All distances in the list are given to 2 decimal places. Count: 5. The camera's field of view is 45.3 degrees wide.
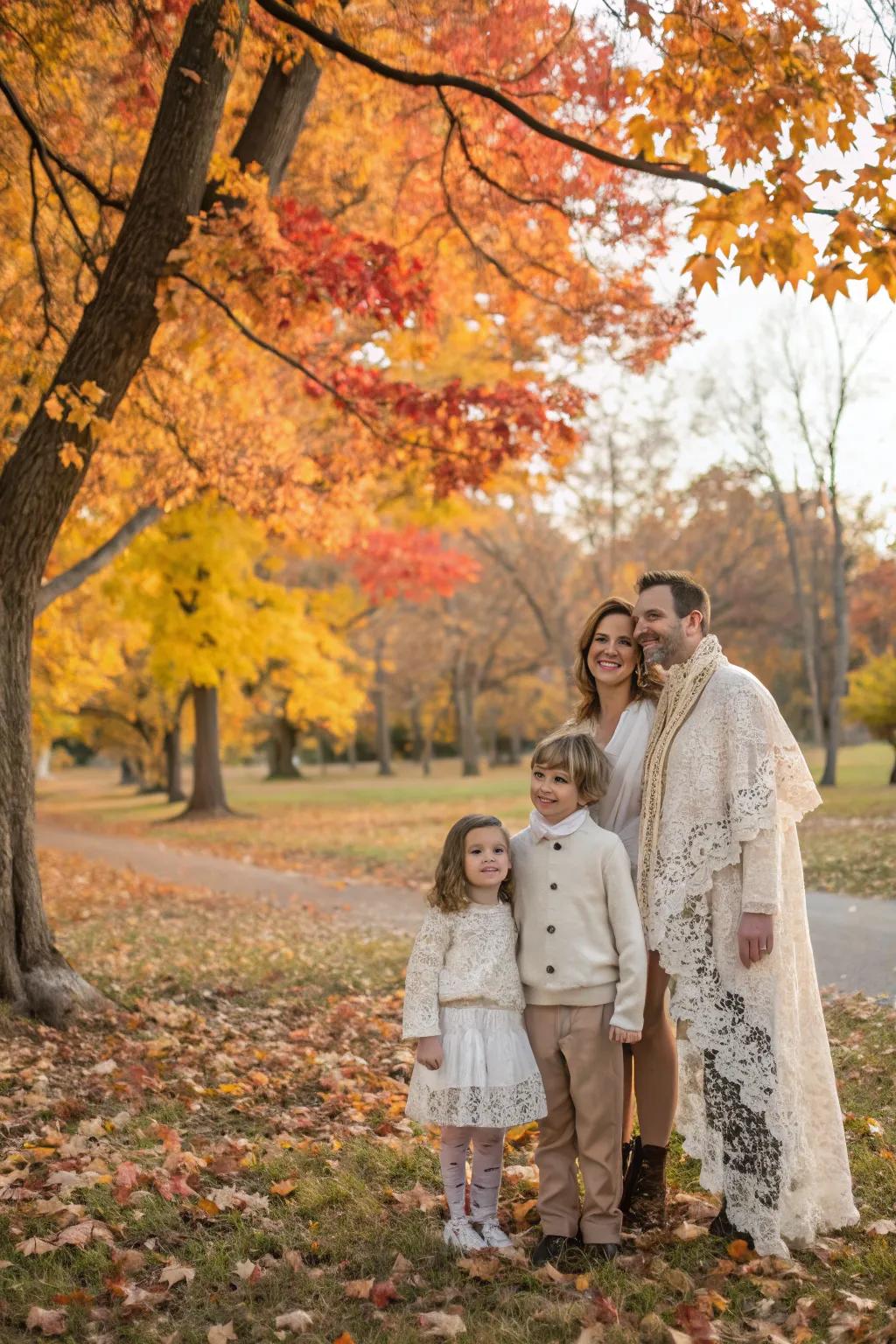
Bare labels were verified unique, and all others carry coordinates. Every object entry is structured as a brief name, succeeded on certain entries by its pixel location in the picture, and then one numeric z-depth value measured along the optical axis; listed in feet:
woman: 12.79
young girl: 11.73
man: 11.96
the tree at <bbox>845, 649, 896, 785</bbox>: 71.72
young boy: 11.72
